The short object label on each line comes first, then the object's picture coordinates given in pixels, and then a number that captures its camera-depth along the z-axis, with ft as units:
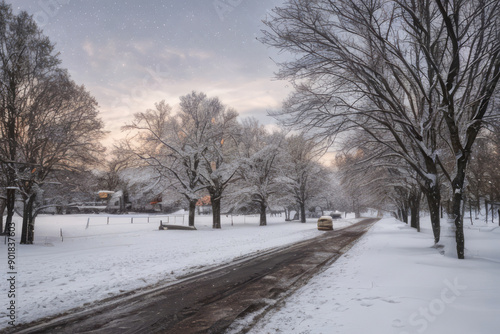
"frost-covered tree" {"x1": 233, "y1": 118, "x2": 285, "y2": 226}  98.22
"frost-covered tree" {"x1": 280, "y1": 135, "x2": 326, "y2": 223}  115.24
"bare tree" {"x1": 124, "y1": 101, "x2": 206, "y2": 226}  79.71
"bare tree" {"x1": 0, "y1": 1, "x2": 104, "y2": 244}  45.96
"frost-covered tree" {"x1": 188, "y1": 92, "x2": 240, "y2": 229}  83.66
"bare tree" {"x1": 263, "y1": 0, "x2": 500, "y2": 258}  25.25
